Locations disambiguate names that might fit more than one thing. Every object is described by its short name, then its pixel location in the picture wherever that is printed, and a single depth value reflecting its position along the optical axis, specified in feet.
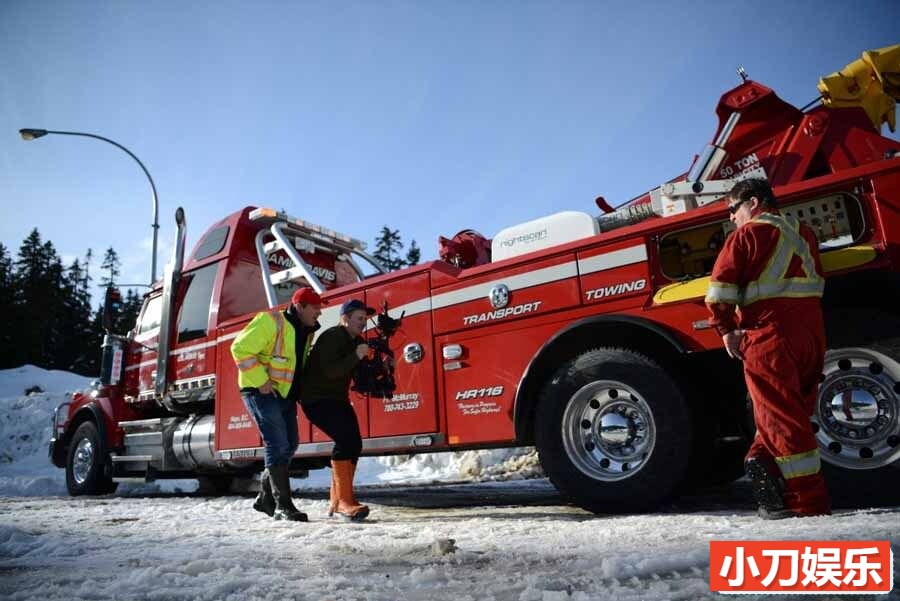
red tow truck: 10.91
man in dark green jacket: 14.98
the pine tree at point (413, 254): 168.04
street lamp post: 42.80
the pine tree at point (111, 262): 225.76
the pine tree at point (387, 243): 139.44
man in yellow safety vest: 15.11
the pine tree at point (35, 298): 138.92
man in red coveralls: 10.05
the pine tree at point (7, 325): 134.82
